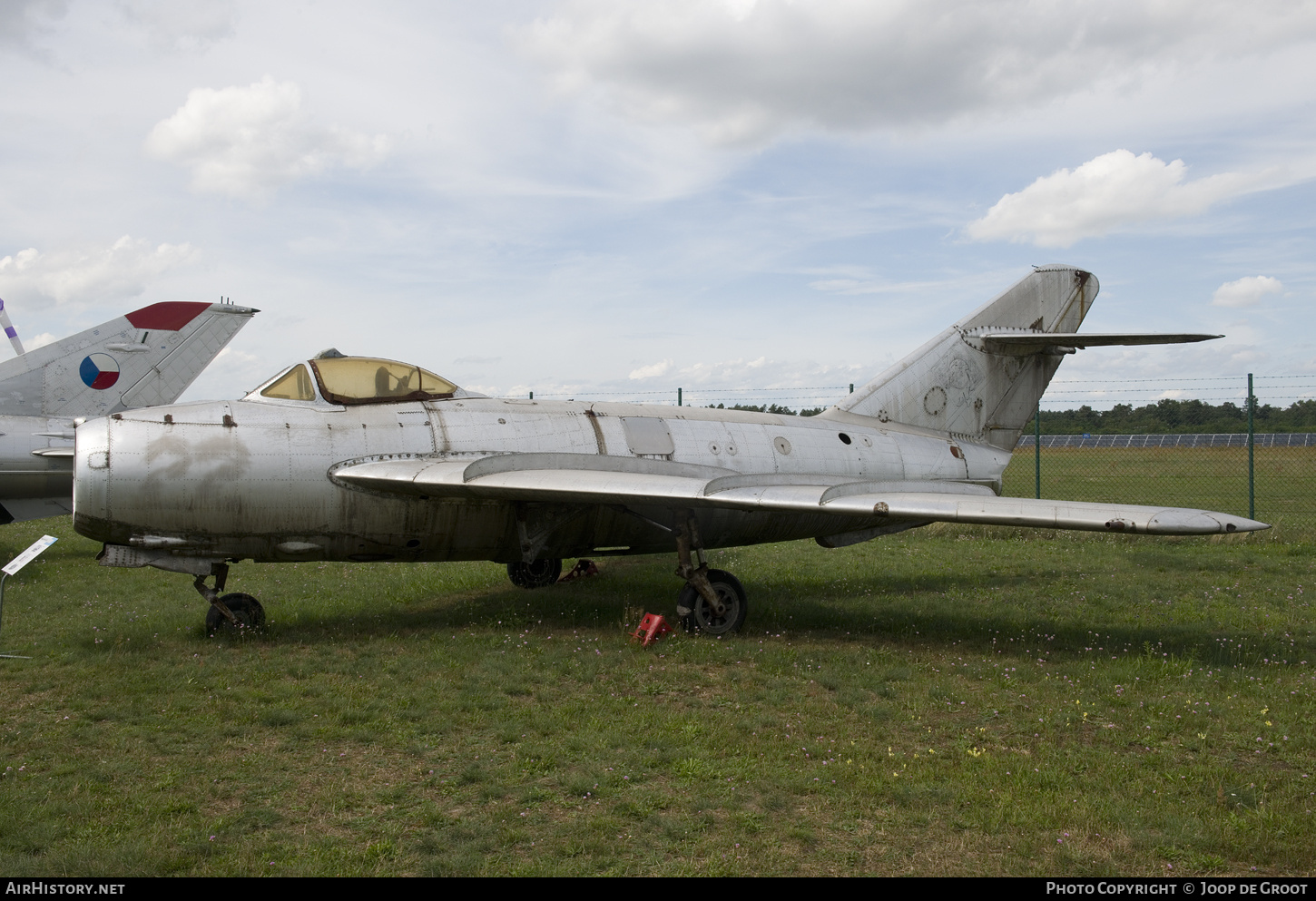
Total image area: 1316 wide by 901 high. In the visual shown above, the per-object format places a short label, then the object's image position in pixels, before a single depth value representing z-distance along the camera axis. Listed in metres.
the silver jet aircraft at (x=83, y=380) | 14.28
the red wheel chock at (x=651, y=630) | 8.51
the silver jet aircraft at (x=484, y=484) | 7.83
